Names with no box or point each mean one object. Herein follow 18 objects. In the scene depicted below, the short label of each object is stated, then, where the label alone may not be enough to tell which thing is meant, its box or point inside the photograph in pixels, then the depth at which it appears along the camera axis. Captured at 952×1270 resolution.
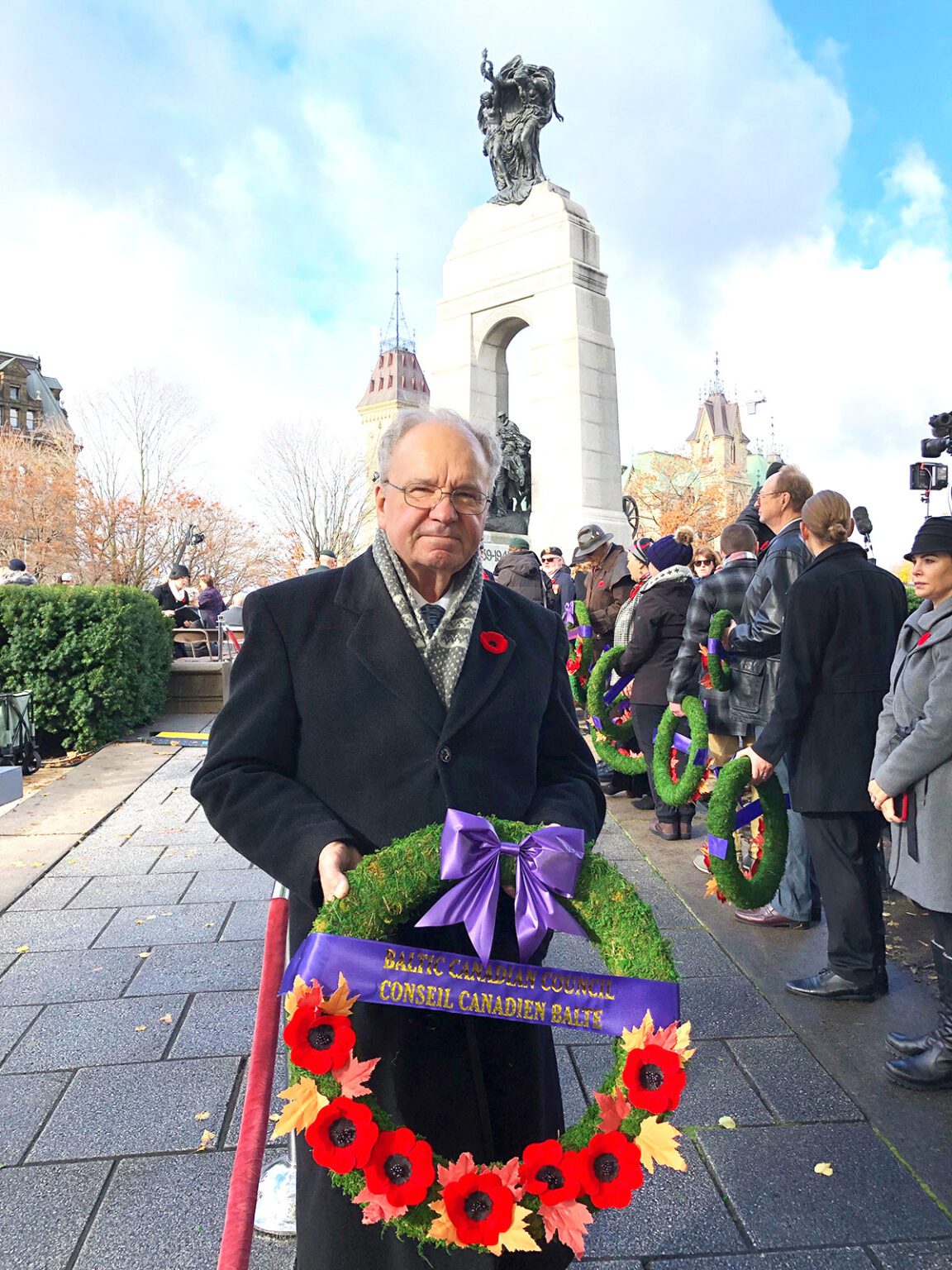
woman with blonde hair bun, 4.00
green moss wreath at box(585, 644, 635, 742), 7.10
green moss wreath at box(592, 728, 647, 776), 7.02
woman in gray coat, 3.31
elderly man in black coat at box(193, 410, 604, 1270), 1.87
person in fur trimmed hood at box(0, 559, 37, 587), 12.25
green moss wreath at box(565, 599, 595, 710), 8.09
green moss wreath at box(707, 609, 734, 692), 5.46
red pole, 1.89
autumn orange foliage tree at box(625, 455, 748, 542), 48.03
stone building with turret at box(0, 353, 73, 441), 71.12
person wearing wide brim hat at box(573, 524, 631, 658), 8.46
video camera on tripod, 11.02
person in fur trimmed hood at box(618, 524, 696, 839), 6.59
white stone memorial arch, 18.78
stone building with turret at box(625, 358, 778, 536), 49.94
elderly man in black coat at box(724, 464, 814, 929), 4.88
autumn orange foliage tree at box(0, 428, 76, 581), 33.72
